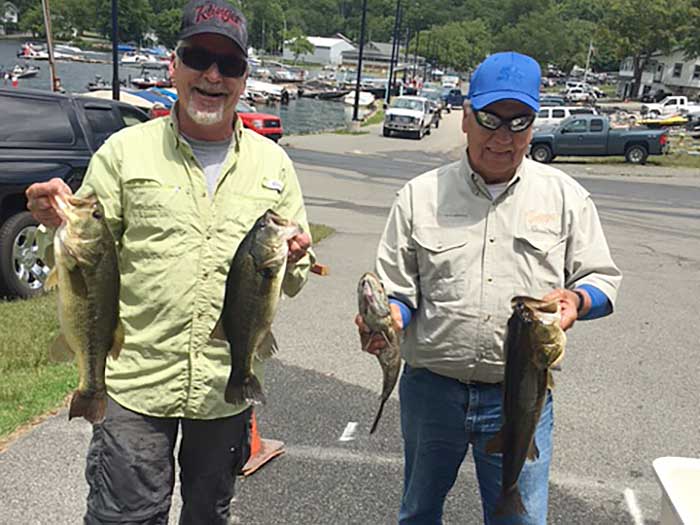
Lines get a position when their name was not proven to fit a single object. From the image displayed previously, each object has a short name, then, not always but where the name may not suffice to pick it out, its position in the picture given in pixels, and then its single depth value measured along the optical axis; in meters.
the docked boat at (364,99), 66.25
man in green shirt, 2.55
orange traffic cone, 3.99
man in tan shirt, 2.56
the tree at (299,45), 145.88
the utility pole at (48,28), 25.92
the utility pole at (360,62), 38.30
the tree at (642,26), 67.38
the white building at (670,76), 75.31
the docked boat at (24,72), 59.38
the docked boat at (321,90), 79.44
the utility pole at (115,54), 18.97
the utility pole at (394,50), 52.50
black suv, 6.69
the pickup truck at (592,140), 26.92
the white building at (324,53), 153.38
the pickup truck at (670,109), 47.63
